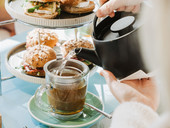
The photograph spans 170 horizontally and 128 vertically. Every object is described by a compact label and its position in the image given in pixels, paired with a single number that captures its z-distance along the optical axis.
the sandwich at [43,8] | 1.18
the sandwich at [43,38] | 1.47
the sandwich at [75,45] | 1.32
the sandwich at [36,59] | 1.22
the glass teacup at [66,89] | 1.02
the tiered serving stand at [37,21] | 1.10
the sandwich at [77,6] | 1.23
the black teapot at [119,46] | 0.77
